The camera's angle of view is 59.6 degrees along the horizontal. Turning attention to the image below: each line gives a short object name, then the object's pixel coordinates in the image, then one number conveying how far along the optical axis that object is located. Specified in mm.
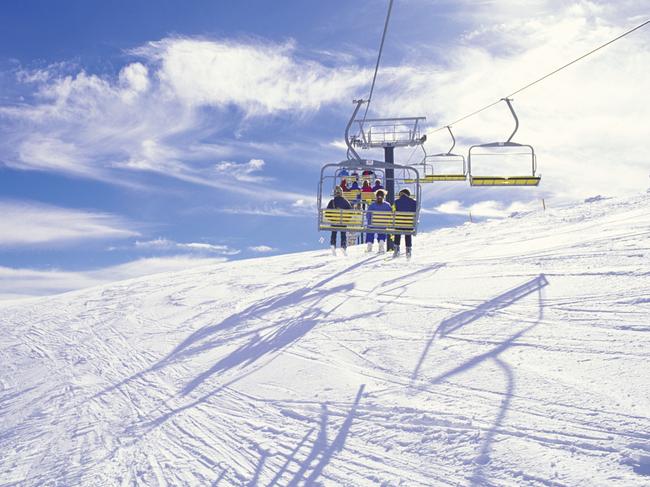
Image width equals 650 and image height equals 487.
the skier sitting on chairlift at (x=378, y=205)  13177
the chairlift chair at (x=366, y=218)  12438
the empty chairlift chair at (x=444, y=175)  18516
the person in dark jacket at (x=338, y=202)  14555
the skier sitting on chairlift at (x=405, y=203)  13273
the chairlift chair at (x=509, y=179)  14643
